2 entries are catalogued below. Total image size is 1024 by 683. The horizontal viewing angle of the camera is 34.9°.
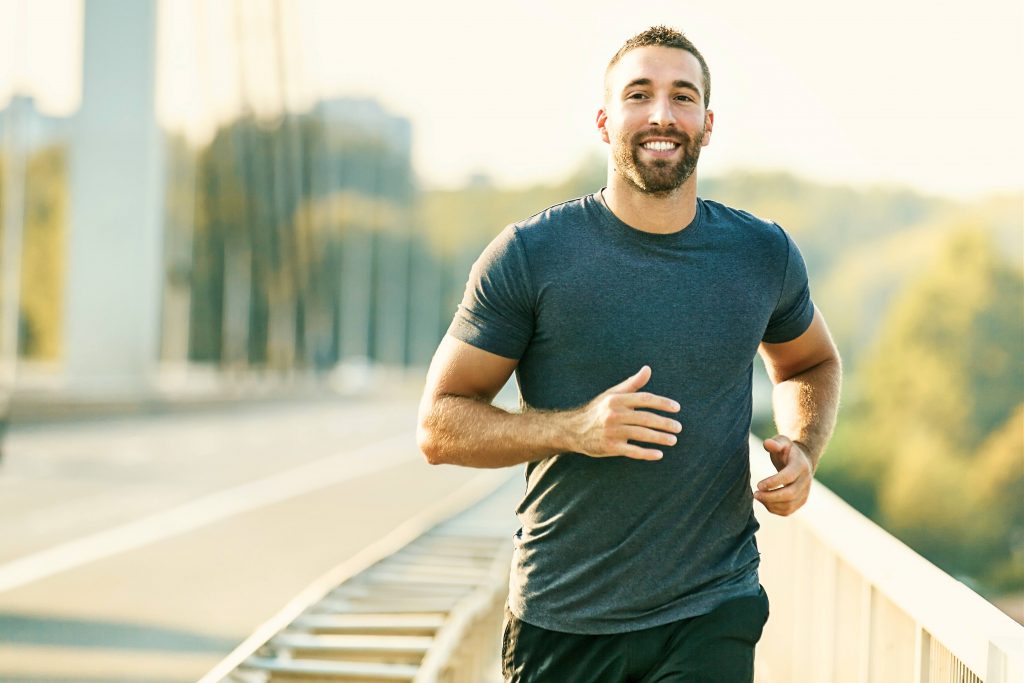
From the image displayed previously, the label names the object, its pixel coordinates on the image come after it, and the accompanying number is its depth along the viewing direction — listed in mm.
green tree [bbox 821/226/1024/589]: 63625
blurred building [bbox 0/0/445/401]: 30844
